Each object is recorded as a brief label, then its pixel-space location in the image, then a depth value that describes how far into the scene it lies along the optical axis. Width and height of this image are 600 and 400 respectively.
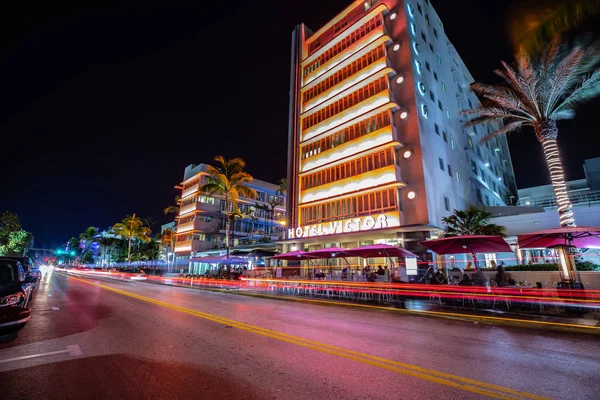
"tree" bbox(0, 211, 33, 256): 30.91
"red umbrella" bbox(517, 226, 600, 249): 11.59
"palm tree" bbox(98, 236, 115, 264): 93.56
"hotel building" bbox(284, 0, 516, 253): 25.59
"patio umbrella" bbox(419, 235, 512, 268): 13.17
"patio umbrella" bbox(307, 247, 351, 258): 18.92
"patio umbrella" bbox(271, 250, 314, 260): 21.58
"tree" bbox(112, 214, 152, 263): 63.94
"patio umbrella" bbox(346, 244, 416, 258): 16.31
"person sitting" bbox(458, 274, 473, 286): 13.76
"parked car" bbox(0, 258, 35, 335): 5.93
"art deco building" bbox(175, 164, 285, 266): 50.88
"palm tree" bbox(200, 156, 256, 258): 32.66
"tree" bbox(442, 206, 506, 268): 19.70
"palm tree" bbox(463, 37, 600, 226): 14.95
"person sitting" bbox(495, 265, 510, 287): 13.58
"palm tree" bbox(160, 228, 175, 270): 61.55
